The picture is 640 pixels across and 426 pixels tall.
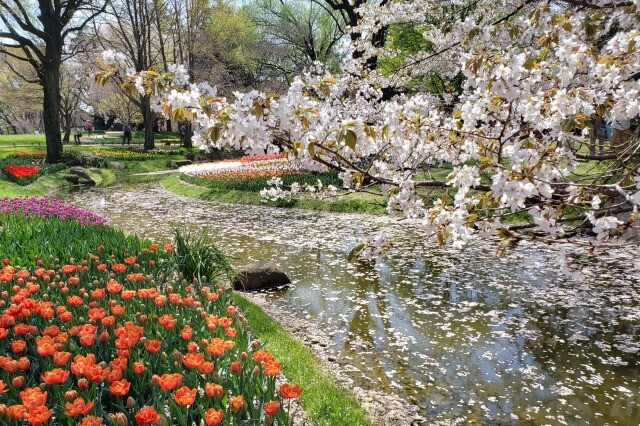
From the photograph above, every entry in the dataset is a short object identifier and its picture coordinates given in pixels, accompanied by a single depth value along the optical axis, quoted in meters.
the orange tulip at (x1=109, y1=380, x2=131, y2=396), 2.50
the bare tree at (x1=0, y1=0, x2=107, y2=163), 20.97
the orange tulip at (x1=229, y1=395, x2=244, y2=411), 2.44
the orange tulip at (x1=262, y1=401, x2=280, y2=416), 2.42
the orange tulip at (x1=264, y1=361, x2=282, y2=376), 2.74
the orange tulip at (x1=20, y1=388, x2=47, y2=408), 2.26
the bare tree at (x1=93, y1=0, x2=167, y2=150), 28.92
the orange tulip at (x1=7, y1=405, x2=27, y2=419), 2.32
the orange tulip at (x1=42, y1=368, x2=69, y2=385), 2.53
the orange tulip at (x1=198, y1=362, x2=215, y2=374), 2.73
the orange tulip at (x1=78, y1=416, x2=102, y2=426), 2.28
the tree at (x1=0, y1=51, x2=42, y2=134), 40.12
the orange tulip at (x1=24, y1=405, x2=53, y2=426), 2.21
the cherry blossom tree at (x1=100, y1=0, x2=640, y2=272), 2.82
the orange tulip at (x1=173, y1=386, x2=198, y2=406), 2.37
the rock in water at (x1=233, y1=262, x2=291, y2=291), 7.30
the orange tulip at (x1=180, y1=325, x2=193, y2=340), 3.21
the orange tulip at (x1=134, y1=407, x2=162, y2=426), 2.19
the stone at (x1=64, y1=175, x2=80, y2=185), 20.45
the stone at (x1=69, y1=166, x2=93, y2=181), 20.98
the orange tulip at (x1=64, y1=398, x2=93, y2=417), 2.30
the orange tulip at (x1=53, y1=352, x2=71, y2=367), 2.78
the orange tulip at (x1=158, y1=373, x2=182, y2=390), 2.49
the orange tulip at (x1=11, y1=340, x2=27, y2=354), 3.01
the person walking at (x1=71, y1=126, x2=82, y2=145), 37.69
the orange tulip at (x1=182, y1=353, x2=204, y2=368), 2.75
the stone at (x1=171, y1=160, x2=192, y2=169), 28.38
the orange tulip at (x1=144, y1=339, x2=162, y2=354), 3.00
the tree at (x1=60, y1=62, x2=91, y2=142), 38.22
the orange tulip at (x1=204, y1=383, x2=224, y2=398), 2.52
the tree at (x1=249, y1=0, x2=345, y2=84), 29.48
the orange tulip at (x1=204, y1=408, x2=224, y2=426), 2.21
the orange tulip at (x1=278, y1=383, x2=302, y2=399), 2.50
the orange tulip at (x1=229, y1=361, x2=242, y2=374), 2.85
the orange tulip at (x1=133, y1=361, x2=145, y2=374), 2.74
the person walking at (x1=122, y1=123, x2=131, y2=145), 38.91
